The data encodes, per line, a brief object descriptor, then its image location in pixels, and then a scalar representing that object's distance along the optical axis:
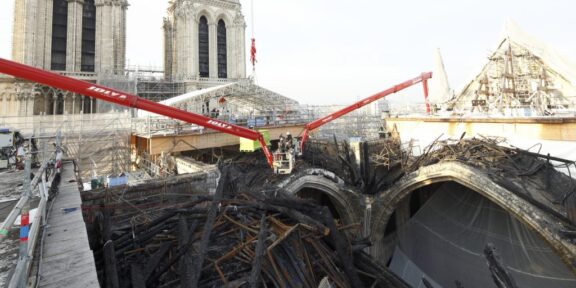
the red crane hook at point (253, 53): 31.13
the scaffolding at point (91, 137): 13.96
